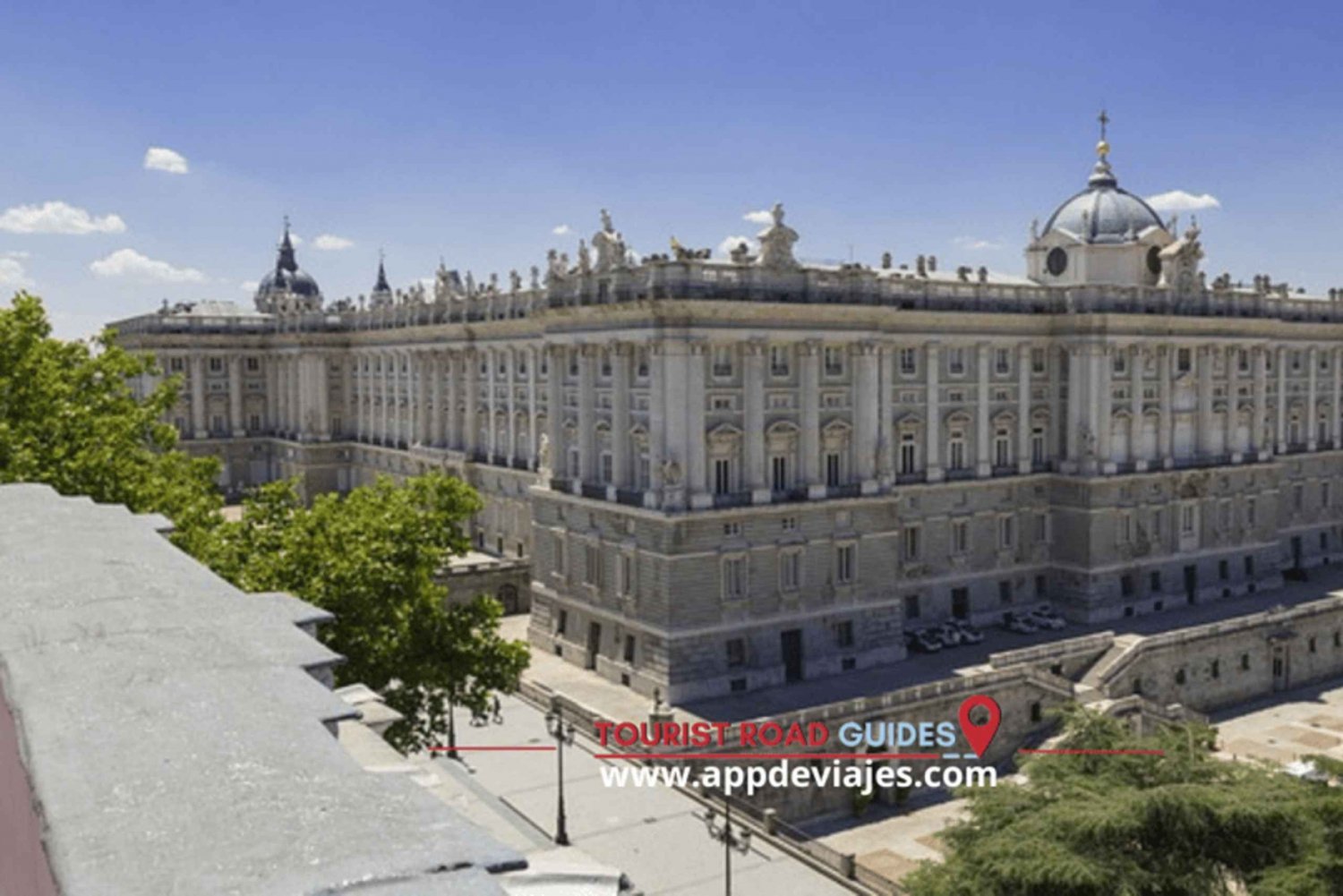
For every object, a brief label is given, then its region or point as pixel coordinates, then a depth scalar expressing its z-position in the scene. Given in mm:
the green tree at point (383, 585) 34062
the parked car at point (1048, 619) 60219
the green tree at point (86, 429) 34062
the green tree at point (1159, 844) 24203
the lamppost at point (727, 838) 29859
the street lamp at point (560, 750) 34812
